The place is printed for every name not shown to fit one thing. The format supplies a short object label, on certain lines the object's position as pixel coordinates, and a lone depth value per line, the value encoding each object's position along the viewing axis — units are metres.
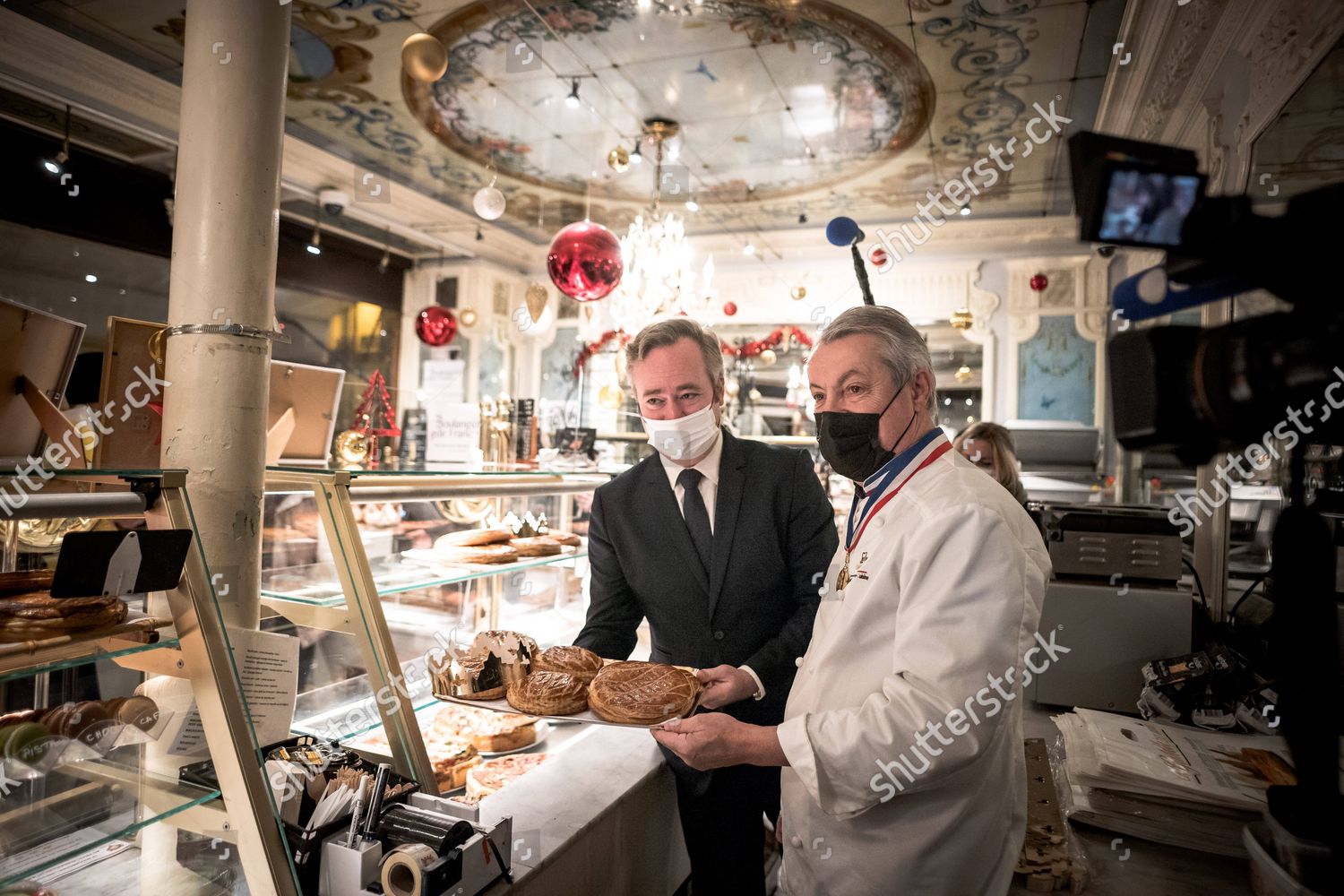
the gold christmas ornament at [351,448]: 2.58
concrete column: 1.57
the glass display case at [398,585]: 1.67
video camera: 0.66
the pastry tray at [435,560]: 2.29
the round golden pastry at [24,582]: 1.21
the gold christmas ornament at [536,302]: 5.78
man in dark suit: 1.91
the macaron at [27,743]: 1.23
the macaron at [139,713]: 1.38
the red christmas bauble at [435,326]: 7.34
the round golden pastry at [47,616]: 1.11
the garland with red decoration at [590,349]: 7.45
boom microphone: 2.38
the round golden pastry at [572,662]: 1.69
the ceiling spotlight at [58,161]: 5.57
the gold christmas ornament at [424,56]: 3.00
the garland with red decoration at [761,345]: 7.33
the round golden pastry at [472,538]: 2.44
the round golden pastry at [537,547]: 2.51
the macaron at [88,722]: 1.28
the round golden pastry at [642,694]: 1.47
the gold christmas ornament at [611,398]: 5.34
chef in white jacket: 1.19
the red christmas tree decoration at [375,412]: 3.08
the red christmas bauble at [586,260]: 3.98
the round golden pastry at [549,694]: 1.56
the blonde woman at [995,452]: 3.90
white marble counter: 1.60
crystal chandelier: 5.61
